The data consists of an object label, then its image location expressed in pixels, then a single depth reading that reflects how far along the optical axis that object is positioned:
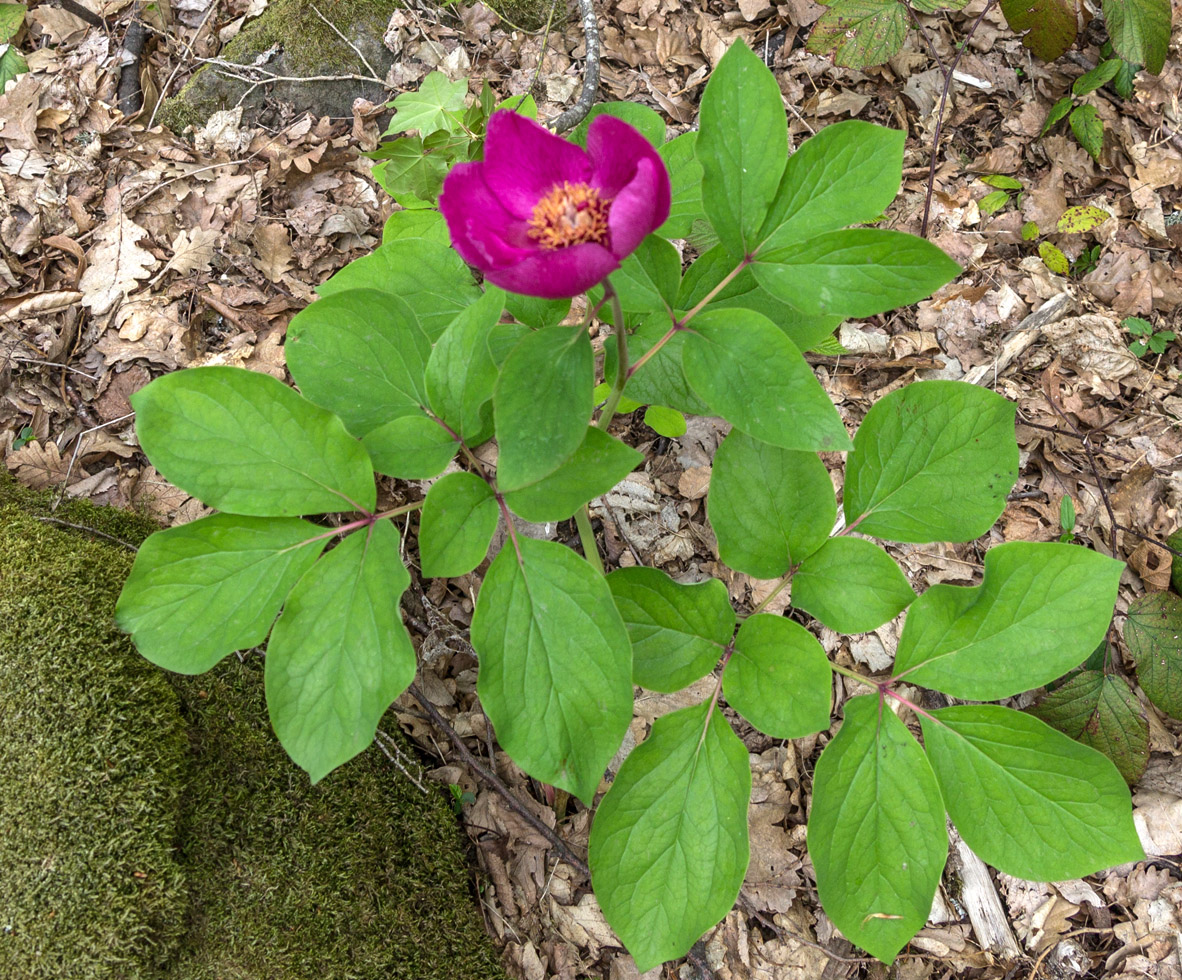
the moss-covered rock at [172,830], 0.71
